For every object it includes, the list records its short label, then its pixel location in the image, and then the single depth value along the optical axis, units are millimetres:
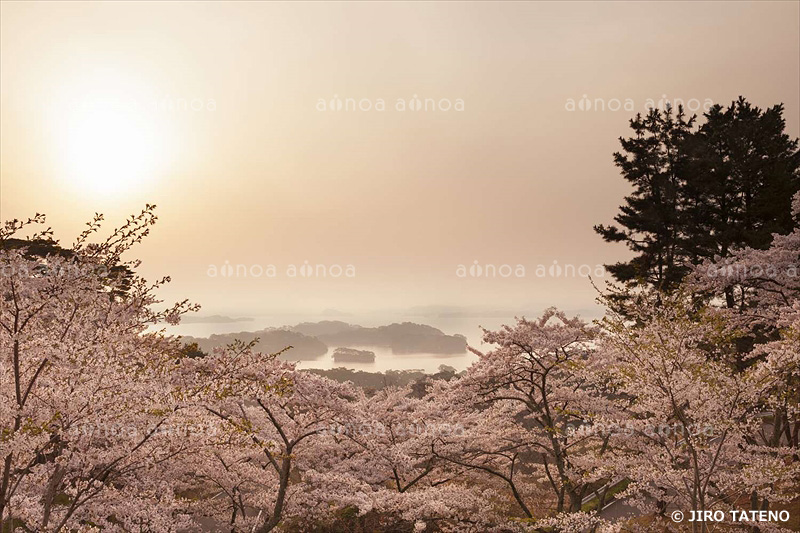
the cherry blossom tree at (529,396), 15594
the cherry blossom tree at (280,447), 13016
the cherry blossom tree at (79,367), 6730
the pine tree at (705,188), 23438
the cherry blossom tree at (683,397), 10086
